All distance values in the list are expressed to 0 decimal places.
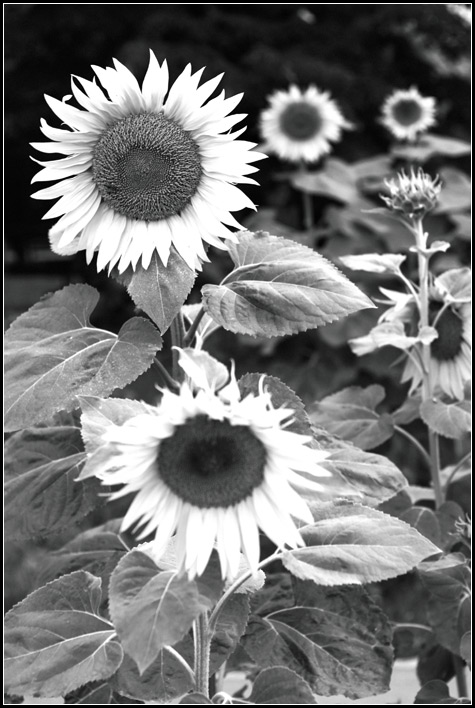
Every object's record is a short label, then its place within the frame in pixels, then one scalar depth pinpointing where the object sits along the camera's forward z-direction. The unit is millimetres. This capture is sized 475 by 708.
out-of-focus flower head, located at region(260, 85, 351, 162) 4734
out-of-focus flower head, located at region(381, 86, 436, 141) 4763
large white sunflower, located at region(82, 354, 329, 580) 1787
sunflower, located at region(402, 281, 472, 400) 2365
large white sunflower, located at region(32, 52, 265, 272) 1952
